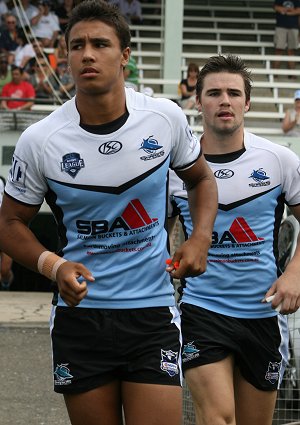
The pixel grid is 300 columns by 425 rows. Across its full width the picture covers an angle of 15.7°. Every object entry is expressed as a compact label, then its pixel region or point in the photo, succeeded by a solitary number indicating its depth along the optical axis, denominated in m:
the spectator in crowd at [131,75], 17.95
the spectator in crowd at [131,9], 21.78
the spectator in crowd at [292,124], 18.56
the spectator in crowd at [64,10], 20.73
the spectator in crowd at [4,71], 18.28
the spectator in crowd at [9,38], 19.09
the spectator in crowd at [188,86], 18.36
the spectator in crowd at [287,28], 21.48
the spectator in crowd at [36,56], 18.30
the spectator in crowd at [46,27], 19.73
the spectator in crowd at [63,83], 17.89
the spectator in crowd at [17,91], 17.58
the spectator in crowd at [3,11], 20.08
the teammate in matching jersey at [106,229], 4.62
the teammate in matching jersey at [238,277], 5.86
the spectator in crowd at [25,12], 19.86
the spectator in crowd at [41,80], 18.05
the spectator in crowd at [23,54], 18.59
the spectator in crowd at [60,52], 18.54
